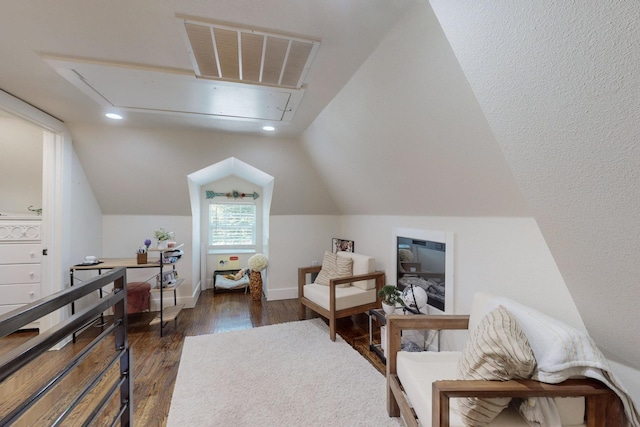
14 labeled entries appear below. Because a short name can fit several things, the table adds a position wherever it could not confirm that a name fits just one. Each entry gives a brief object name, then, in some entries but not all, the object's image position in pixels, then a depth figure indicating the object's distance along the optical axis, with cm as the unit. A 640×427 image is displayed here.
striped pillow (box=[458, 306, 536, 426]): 112
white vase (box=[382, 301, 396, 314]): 241
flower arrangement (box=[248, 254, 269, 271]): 421
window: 497
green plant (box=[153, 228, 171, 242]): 325
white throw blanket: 109
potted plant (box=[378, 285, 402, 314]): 241
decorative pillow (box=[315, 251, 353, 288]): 330
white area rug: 176
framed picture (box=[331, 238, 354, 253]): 410
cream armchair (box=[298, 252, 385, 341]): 286
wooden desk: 289
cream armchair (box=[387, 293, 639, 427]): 109
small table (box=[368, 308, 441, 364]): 233
